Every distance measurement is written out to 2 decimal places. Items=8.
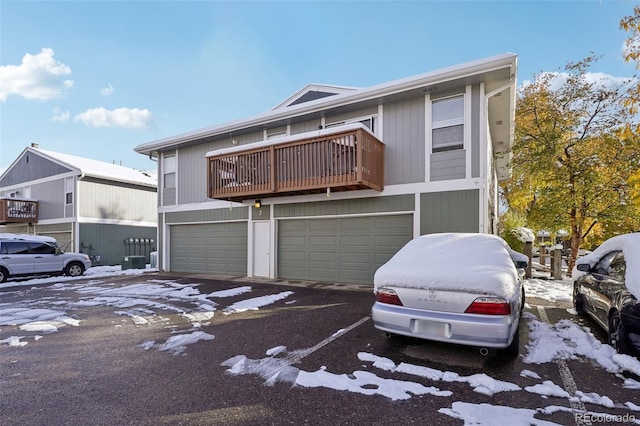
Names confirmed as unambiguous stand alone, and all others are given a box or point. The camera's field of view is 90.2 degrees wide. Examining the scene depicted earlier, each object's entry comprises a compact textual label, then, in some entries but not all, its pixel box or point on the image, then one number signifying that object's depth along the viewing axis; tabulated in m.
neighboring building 17.17
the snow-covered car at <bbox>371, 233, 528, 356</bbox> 3.31
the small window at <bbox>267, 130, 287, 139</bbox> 10.85
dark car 3.51
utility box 15.19
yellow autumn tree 9.73
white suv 11.29
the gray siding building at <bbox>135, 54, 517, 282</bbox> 7.85
